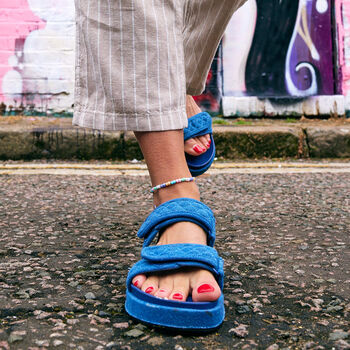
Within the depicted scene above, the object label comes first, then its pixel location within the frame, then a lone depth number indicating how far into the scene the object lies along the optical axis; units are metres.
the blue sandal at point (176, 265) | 0.75
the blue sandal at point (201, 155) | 1.24
